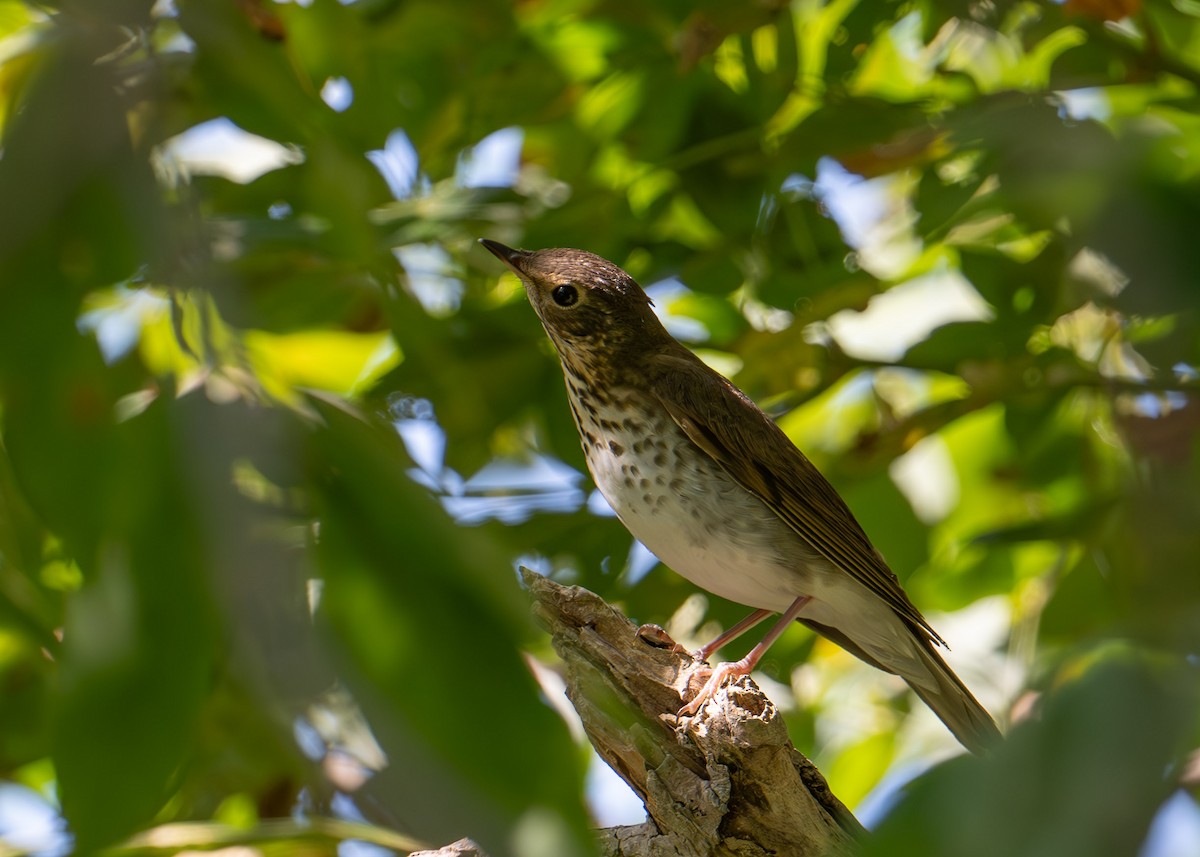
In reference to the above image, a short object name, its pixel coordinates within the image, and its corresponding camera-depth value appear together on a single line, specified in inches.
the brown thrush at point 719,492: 275.1
